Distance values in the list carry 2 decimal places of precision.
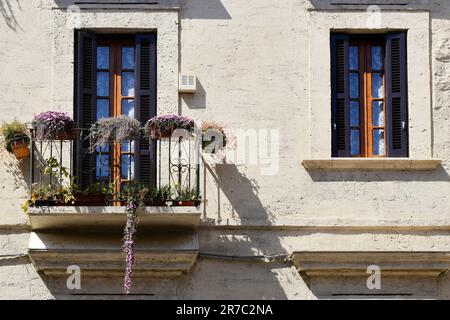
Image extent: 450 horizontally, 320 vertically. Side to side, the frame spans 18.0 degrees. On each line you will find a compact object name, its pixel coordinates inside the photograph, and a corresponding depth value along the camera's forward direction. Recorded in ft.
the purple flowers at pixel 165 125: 55.72
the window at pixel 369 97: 58.65
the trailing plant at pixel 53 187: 55.21
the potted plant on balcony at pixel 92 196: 55.26
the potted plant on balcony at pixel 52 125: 55.62
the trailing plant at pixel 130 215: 54.70
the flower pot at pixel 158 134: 55.87
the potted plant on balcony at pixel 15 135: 57.00
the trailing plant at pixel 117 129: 55.67
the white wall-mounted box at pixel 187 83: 58.39
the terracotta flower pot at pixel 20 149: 57.11
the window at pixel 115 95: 58.08
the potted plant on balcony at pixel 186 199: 55.21
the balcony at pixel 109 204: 55.16
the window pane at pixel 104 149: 58.23
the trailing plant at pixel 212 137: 57.41
